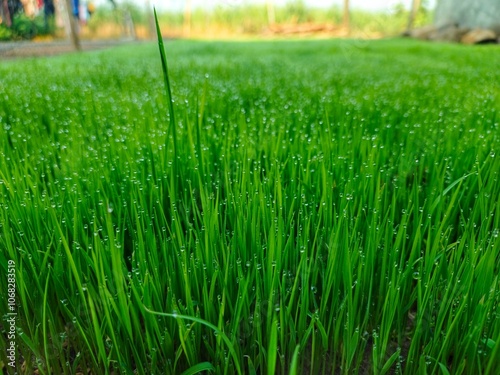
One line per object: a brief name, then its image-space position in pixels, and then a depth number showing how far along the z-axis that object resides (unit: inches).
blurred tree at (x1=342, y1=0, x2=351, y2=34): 549.0
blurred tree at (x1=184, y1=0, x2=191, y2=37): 763.9
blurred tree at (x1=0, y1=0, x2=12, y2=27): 149.1
